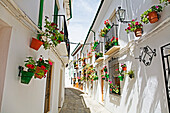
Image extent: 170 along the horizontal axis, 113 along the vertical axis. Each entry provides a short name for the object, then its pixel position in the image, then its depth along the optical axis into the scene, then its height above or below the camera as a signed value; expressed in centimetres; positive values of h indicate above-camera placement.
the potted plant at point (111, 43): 596 +166
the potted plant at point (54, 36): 294 +95
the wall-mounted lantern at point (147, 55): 348 +60
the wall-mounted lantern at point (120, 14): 460 +230
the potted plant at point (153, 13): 302 +158
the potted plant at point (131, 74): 438 +4
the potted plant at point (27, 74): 207 +1
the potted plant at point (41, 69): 225 +10
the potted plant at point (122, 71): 498 +17
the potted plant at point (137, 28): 386 +148
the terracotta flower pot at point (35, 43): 258 +65
